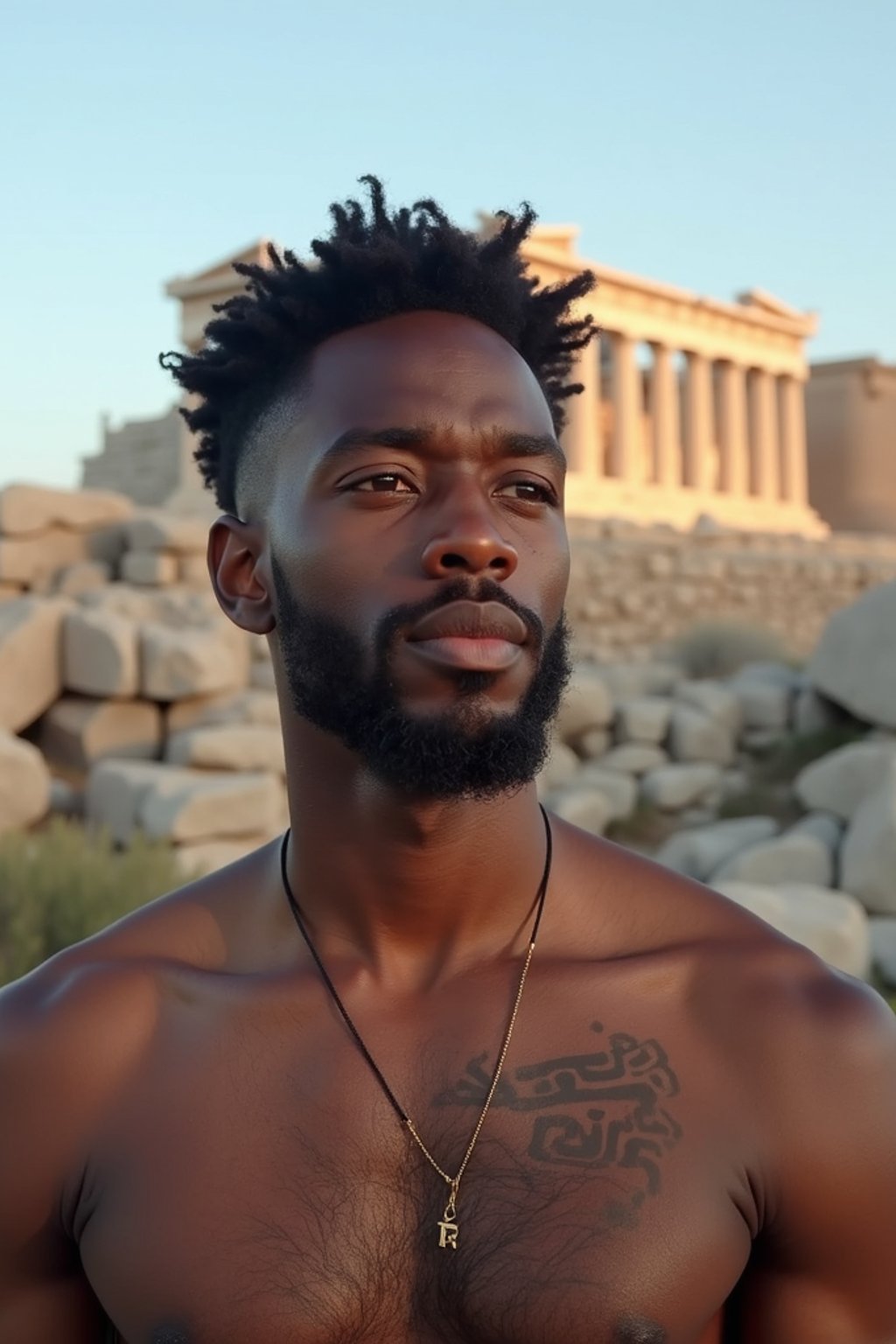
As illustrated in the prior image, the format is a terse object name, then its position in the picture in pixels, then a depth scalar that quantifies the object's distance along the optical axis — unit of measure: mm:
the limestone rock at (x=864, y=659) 10031
